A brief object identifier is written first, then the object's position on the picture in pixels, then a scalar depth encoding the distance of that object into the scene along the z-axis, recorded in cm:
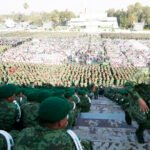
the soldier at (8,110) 449
